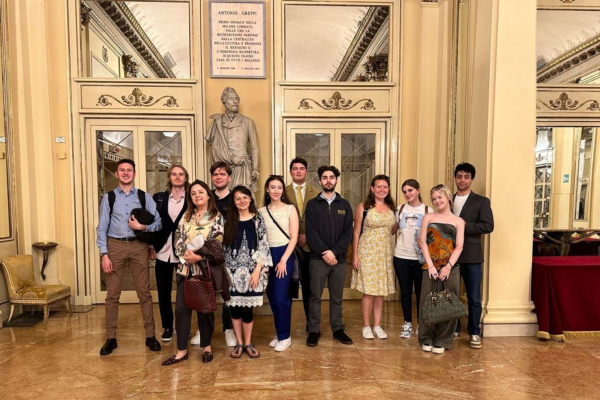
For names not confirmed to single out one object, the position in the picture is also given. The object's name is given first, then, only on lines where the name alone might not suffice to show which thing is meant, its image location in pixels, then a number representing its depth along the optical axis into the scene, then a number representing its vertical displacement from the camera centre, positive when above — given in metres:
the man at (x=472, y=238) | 3.32 -0.54
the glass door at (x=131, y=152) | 4.89 +0.31
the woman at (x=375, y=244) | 3.44 -0.60
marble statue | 4.57 +0.43
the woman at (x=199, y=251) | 2.84 -0.55
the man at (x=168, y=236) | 3.30 -0.51
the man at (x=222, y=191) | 3.20 -0.13
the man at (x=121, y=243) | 3.20 -0.56
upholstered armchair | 4.10 -1.23
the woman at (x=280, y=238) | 3.13 -0.51
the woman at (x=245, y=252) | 2.98 -0.59
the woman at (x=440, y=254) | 3.15 -0.63
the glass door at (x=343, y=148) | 5.07 +0.39
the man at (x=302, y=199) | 3.48 -0.21
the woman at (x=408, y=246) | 3.42 -0.62
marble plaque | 4.89 +1.75
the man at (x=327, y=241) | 3.33 -0.56
